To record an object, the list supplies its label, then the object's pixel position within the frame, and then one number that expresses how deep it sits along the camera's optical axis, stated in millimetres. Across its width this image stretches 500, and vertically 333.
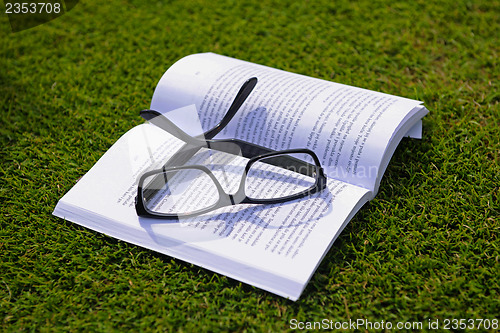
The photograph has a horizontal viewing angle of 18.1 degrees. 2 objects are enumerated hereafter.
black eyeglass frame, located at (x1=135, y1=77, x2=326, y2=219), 1153
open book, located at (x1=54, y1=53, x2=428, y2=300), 1129
